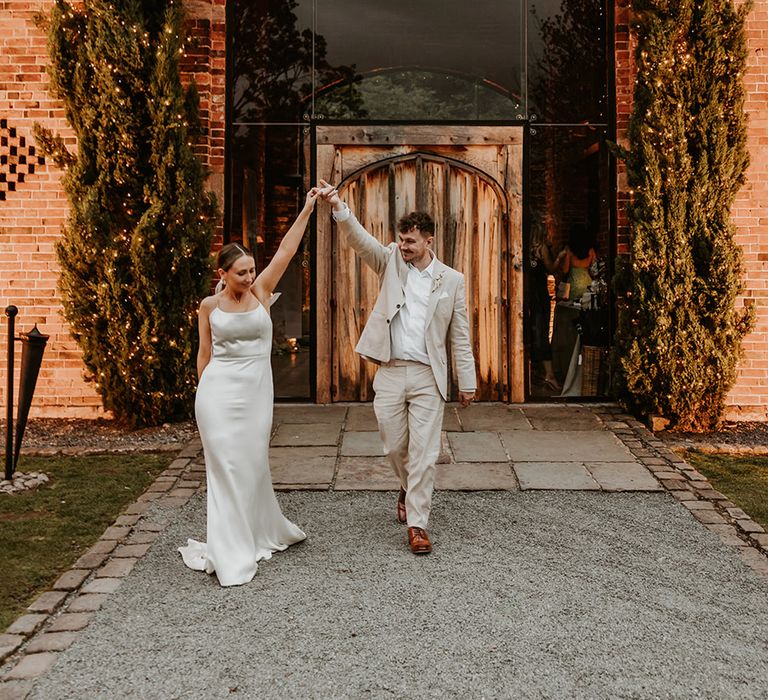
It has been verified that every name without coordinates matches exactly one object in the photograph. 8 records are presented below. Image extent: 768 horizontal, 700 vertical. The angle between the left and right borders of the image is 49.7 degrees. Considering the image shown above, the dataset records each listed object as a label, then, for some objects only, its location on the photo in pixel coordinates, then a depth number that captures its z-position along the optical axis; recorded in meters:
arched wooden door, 8.55
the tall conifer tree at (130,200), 7.55
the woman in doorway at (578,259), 8.68
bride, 4.47
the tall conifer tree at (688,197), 7.62
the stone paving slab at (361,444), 6.88
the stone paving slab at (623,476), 6.01
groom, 4.82
